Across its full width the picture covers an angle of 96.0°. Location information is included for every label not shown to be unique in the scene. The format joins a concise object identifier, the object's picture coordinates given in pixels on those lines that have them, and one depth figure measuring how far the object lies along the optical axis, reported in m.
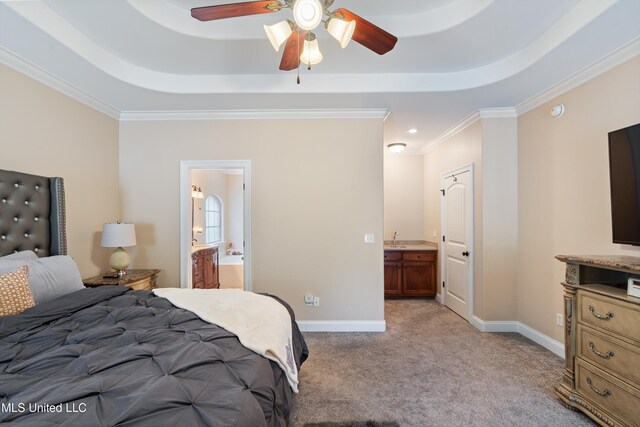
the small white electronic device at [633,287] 1.70
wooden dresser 1.70
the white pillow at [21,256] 2.03
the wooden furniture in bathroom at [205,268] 4.35
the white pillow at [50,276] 1.86
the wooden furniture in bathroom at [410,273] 4.79
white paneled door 3.77
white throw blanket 1.50
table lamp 2.93
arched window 6.30
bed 0.89
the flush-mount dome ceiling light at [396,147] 4.69
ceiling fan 1.52
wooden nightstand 2.79
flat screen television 2.00
